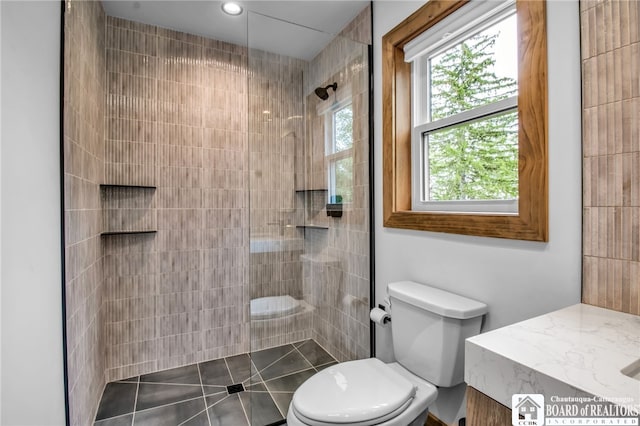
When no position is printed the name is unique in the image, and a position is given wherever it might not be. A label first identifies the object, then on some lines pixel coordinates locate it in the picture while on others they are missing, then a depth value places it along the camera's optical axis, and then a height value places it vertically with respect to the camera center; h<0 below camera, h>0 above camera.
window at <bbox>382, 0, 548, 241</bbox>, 1.13 +0.41
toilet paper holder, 1.67 -0.57
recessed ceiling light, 1.98 +1.31
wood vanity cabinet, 0.66 -0.44
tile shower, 1.66 +0.05
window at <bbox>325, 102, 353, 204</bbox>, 1.92 +0.36
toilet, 1.12 -0.70
